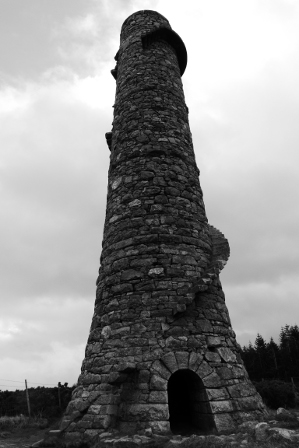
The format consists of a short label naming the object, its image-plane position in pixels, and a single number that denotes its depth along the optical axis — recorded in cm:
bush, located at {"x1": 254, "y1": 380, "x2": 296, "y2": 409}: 1445
